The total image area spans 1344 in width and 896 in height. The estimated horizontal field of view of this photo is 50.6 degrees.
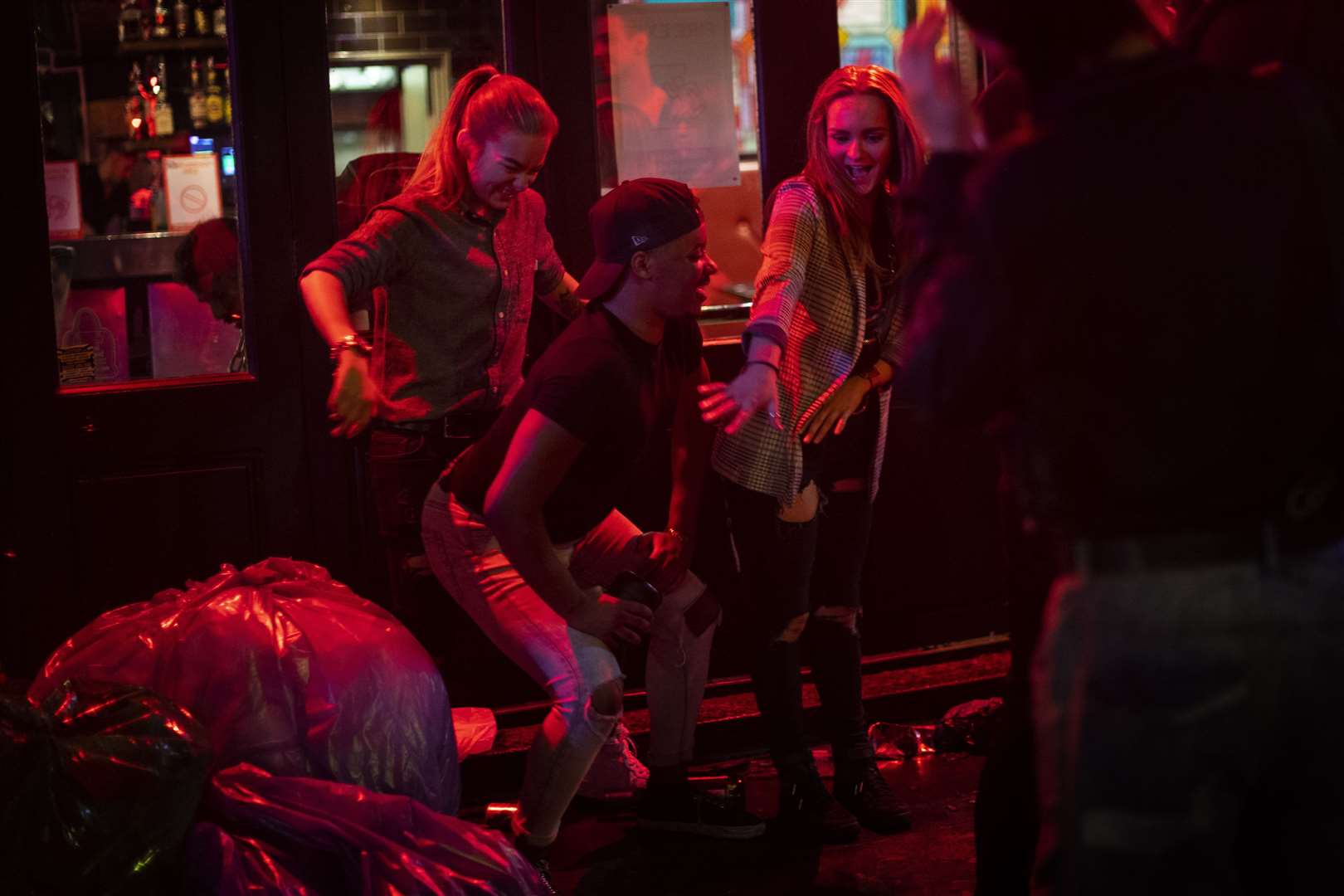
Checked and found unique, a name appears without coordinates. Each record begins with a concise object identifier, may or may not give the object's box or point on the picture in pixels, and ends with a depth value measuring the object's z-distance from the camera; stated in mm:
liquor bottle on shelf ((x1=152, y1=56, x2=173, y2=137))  5195
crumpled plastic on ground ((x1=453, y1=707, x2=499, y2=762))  4461
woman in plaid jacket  3936
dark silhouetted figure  1722
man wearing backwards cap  3369
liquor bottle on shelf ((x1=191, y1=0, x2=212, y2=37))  4863
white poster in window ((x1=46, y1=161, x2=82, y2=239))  4633
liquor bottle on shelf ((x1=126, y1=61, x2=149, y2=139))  5270
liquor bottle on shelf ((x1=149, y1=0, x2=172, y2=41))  5035
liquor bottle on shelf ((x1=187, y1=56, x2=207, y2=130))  5086
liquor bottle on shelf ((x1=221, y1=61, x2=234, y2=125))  4635
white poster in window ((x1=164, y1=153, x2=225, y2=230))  4895
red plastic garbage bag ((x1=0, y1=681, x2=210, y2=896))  2969
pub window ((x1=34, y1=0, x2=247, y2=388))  4645
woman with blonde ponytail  4020
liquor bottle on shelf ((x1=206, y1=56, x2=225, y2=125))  5051
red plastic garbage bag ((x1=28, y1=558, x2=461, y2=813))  3398
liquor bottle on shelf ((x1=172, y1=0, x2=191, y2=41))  4949
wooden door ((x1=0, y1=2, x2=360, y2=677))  4418
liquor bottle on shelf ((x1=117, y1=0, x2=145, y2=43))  5129
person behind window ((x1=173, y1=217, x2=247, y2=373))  4719
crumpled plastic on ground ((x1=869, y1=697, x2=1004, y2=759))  4660
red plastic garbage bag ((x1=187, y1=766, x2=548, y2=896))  3043
